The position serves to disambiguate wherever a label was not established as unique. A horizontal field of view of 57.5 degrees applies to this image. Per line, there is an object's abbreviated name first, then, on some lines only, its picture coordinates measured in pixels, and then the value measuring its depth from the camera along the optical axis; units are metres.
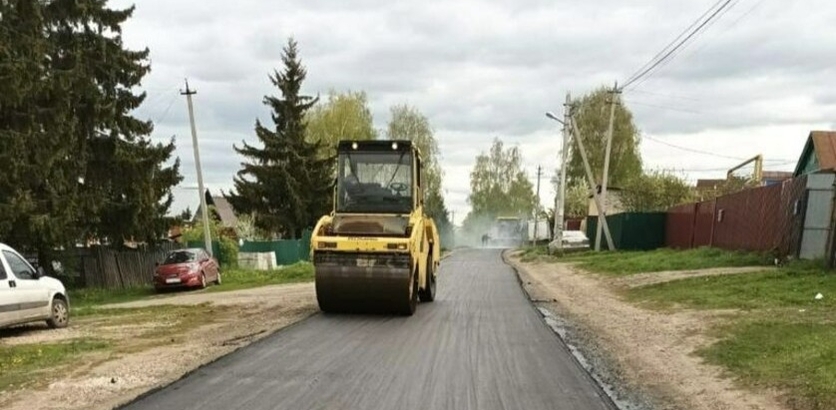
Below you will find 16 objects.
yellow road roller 14.44
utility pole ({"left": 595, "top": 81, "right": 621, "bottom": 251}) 41.25
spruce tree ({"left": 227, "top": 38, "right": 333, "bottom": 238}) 45.12
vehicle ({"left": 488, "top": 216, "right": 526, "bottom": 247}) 101.81
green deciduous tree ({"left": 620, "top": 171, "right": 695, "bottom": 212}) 59.00
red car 28.91
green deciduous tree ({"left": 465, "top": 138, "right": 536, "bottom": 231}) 113.38
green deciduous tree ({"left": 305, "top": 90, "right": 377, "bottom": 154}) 57.03
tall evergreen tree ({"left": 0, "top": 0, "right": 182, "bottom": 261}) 20.02
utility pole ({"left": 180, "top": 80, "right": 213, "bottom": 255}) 32.91
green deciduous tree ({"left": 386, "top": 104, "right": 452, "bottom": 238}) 74.69
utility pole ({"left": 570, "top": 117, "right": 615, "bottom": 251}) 40.91
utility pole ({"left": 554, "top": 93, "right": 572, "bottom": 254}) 45.12
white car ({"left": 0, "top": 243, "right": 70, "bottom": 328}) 13.27
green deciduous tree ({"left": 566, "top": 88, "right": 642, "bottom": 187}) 73.25
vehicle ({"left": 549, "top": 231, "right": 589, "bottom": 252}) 47.65
